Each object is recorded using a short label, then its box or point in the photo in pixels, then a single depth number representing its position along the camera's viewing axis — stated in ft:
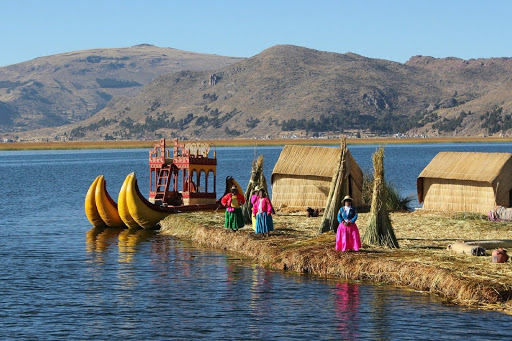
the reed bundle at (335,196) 88.28
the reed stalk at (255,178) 102.78
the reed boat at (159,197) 113.29
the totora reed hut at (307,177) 115.86
